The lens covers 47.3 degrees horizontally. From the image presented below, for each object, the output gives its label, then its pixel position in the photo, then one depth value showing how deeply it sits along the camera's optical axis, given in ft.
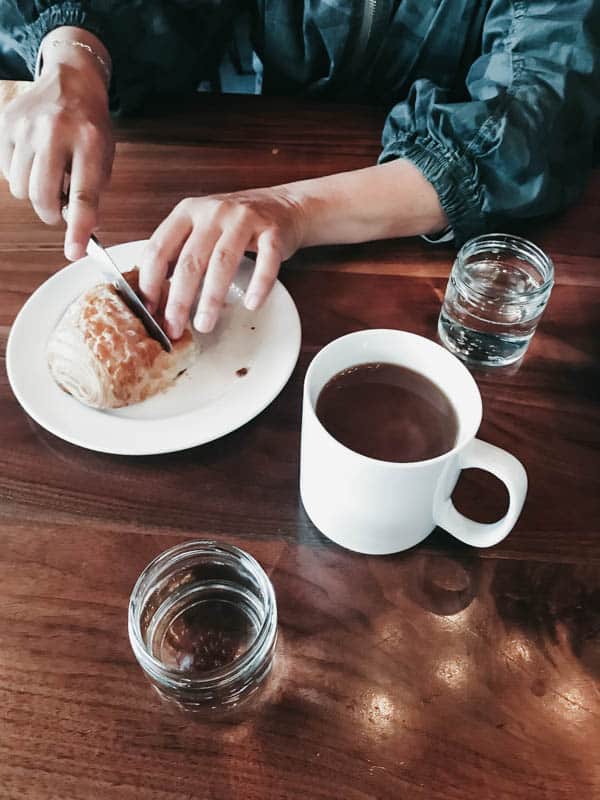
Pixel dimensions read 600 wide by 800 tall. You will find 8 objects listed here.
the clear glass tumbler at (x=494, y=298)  2.29
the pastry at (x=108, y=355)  2.19
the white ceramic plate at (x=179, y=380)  2.09
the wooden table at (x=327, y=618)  1.51
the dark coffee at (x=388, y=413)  1.71
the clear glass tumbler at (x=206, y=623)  1.53
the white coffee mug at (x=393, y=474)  1.58
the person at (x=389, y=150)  2.47
